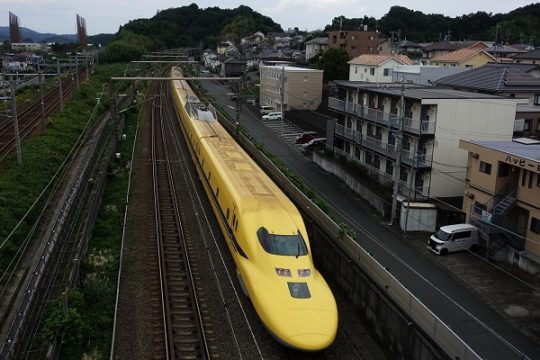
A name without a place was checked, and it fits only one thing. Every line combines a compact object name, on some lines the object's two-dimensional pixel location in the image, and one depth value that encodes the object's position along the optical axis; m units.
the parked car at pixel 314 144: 38.28
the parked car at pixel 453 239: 21.02
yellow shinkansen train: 11.20
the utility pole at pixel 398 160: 23.19
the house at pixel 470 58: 53.19
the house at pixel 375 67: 50.66
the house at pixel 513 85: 29.69
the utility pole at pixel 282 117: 42.30
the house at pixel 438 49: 68.64
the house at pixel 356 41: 72.44
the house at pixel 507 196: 19.61
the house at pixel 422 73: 45.12
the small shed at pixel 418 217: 23.47
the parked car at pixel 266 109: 53.97
